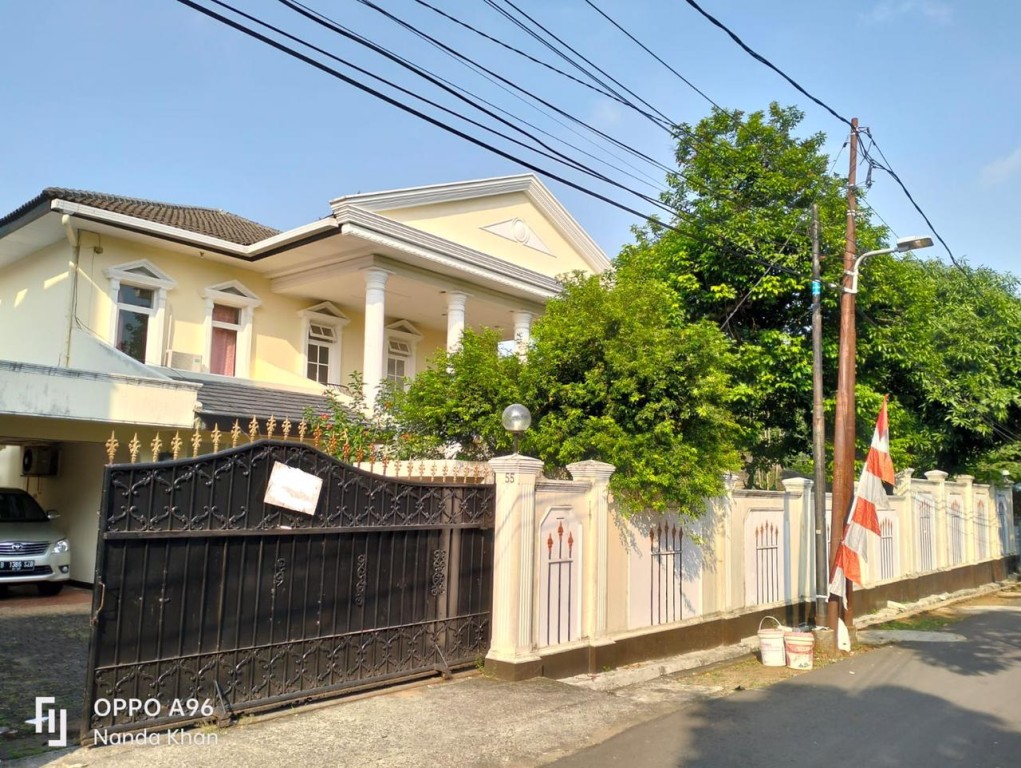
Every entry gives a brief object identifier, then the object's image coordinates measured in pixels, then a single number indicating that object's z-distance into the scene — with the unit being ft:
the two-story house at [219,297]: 43.27
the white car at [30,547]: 38.96
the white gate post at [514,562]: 25.08
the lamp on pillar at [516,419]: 26.00
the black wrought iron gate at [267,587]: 17.84
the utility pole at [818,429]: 35.91
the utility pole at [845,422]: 35.50
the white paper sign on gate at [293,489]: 20.75
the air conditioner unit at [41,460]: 49.43
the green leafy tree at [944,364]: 50.31
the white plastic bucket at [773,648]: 31.37
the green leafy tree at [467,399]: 32.24
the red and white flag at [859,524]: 34.53
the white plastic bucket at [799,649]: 30.96
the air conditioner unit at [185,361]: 49.55
